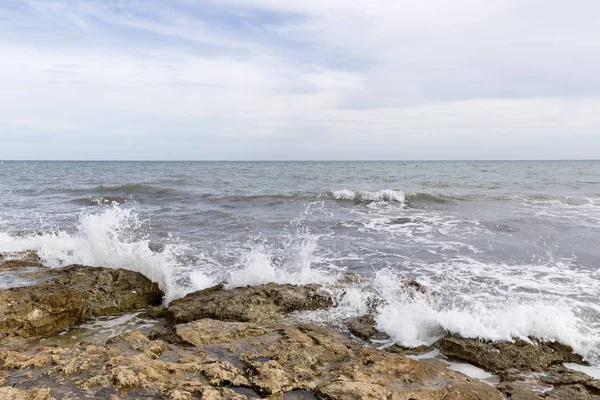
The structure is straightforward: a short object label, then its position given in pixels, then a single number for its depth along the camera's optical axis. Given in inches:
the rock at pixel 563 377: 150.0
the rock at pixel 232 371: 120.3
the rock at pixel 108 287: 222.7
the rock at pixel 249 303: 208.7
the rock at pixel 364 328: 193.0
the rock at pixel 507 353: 164.6
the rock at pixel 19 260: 283.0
